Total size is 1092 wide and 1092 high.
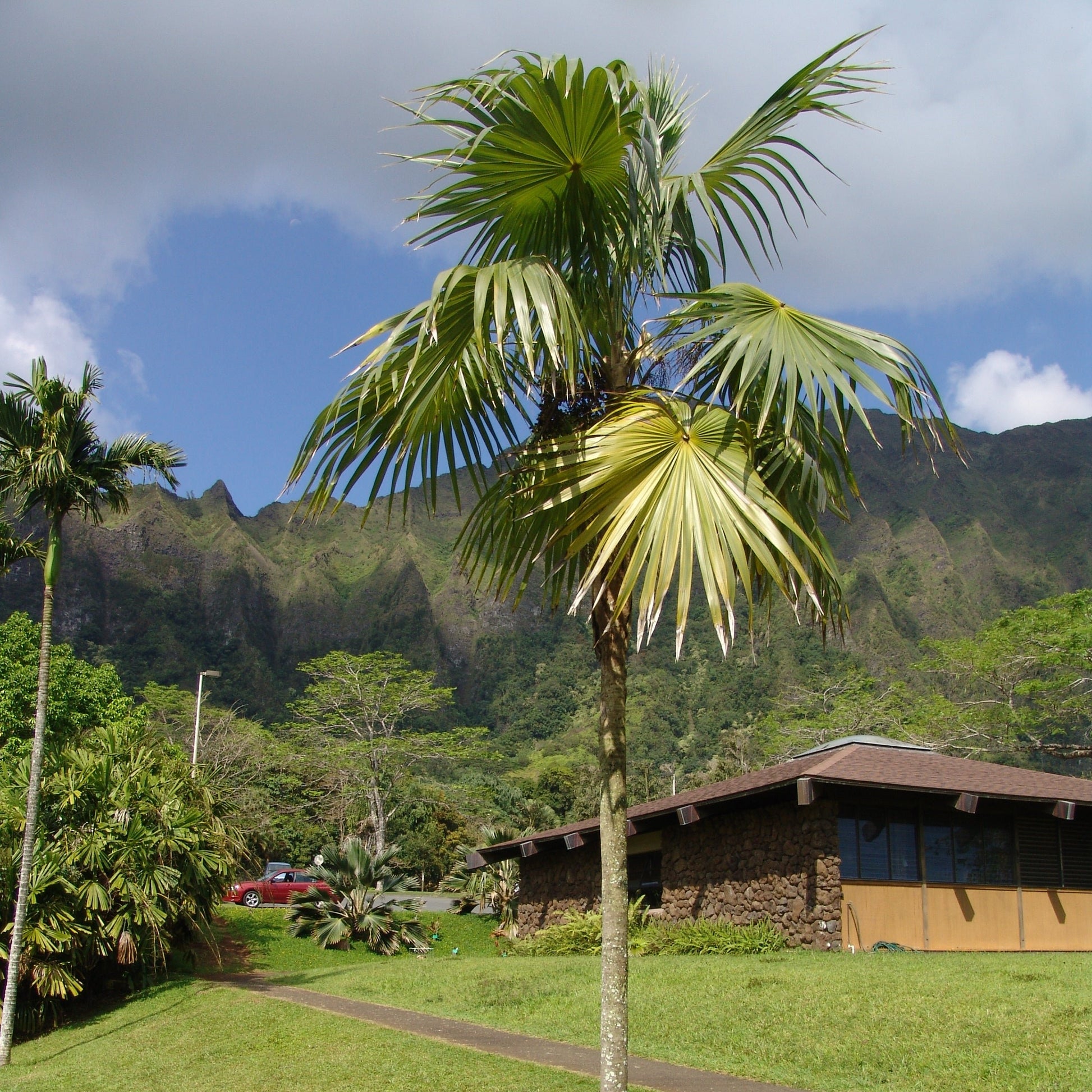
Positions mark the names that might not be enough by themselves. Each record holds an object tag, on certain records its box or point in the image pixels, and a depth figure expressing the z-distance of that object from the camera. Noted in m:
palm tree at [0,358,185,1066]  13.55
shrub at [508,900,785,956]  16.70
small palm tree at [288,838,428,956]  23.48
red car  32.66
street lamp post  36.02
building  16.64
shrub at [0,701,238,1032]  15.54
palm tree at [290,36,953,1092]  5.16
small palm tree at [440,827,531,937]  28.47
